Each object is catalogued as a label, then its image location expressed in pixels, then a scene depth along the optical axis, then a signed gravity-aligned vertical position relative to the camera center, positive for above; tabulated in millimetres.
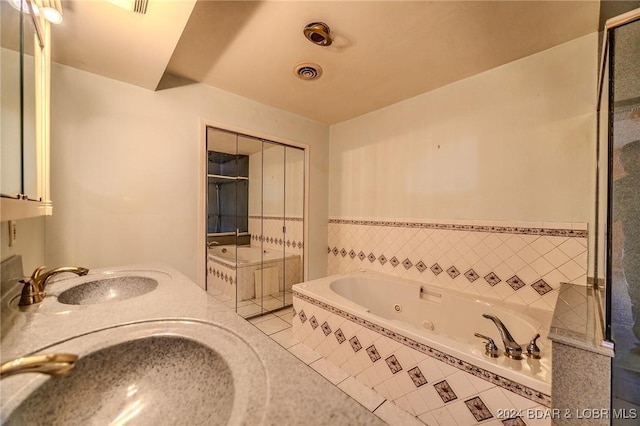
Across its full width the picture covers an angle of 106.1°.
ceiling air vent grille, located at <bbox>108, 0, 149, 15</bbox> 1104 +955
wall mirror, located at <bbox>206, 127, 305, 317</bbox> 2371 -118
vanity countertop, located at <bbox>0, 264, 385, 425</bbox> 428 -346
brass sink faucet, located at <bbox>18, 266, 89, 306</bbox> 864 -290
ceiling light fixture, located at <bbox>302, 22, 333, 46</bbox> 1465 +1117
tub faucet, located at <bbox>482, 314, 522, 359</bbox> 1191 -682
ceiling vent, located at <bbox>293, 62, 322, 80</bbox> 1861 +1119
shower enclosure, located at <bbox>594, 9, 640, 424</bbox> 941 +39
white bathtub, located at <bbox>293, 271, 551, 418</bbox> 1123 -762
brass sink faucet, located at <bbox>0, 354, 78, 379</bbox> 379 -261
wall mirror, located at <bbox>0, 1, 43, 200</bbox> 649 +336
